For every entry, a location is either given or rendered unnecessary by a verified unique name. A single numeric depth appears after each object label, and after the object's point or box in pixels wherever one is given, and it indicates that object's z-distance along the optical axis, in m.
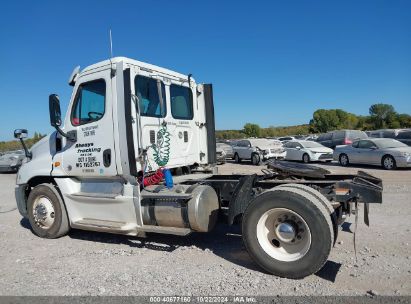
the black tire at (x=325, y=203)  4.18
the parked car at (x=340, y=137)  24.30
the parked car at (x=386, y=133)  21.05
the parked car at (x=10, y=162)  23.26
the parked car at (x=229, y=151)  24.41
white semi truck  4.35
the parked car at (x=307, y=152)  20.58
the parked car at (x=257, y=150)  21.58
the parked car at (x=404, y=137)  19.36
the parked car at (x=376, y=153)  15.41
